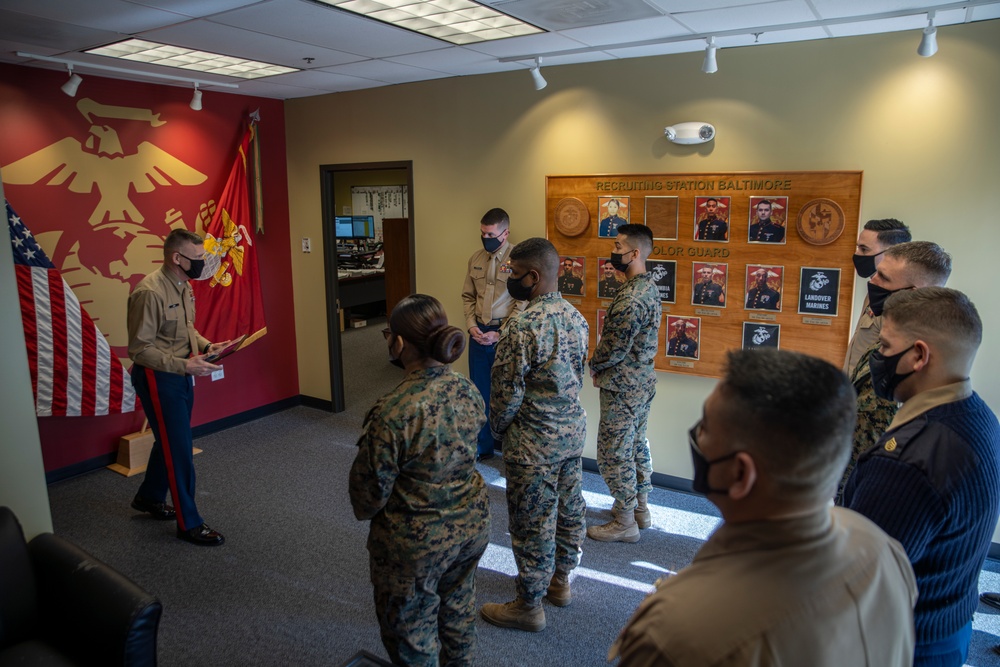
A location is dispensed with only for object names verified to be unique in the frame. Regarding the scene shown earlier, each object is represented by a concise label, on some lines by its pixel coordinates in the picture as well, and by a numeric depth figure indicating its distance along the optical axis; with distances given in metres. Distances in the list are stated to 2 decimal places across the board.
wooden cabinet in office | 6.95
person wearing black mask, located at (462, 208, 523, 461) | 4.35
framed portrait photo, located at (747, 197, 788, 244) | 3.65
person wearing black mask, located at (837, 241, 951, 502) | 2.29
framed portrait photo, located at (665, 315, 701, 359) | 4.01
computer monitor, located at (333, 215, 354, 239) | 10.62
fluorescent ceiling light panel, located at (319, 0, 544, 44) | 2.84
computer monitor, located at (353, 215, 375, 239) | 10.73
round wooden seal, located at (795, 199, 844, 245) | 3.49
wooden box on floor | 4.47
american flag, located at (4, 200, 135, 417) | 3.88
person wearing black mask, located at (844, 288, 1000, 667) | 1.40
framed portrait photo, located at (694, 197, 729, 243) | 3.82
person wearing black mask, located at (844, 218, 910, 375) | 2.94
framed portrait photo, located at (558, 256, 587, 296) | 4.34
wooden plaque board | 3.53
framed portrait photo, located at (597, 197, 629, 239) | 4.11
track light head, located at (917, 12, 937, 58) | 2.87
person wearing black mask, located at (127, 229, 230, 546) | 3.36
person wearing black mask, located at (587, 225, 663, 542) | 3.31
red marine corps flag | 4.97
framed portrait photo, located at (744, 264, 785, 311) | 3.73
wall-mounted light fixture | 3.73
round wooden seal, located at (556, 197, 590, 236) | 4.25
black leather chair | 1.92
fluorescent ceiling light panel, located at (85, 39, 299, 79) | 3.61
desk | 8.61
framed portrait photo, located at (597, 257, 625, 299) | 4.22
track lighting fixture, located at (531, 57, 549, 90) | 3.86
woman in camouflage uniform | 1.88
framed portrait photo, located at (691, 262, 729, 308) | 3.89
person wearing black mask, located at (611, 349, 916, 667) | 0.88
